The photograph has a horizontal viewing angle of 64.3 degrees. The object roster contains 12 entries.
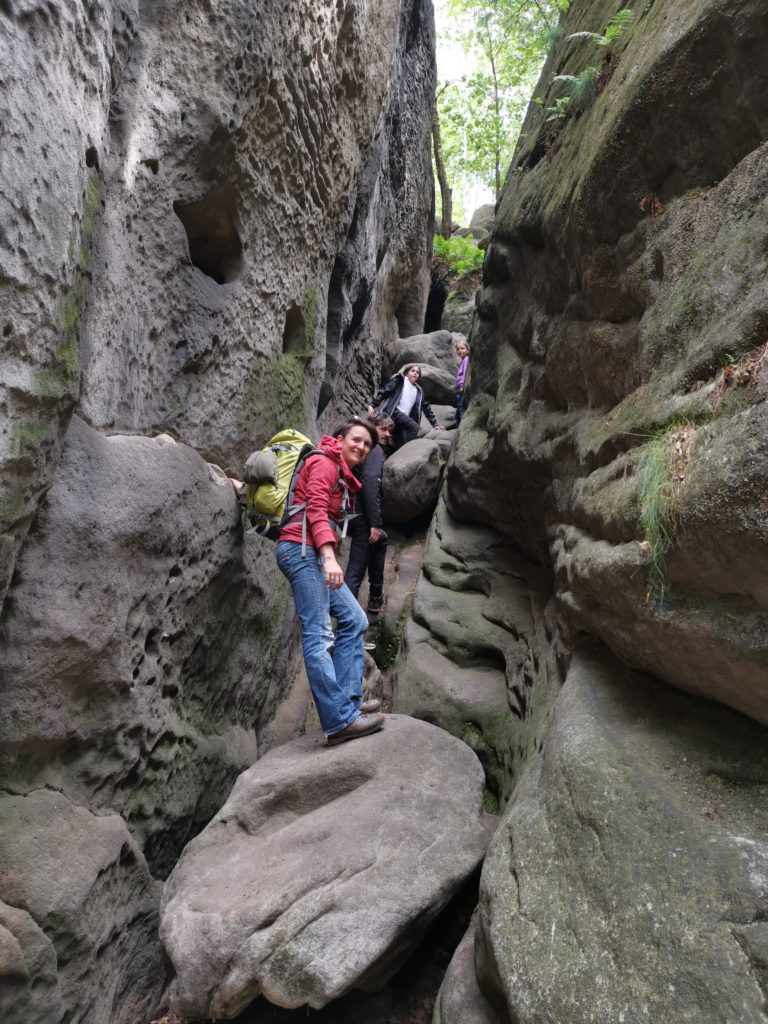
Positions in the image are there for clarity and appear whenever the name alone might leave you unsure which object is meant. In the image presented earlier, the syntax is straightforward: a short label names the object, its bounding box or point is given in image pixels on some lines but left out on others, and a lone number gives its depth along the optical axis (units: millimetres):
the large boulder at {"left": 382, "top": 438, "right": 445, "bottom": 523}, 9922
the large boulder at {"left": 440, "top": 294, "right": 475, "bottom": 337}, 19031
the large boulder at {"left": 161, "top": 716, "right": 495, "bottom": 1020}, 3031
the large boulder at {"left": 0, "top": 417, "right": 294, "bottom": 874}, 3482
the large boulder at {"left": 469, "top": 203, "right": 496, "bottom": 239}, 24312
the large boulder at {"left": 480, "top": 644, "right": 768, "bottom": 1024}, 2092
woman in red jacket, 4465
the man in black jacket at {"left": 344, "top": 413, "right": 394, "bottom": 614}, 6898
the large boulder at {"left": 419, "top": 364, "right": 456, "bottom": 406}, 14219
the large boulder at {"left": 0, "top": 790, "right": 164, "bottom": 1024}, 3047
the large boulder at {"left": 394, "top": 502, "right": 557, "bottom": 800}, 5023
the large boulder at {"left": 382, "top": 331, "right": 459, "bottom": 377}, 14875
